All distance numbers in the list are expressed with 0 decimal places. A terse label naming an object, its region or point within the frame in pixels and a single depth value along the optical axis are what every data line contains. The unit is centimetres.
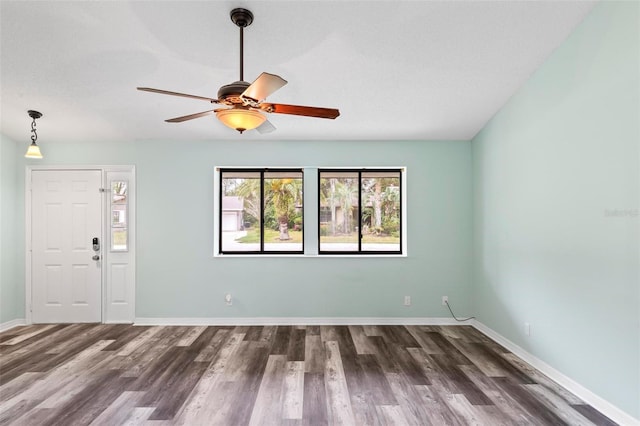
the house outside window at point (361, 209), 443
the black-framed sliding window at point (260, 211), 441
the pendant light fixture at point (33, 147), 337
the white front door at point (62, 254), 424
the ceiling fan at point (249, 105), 171
